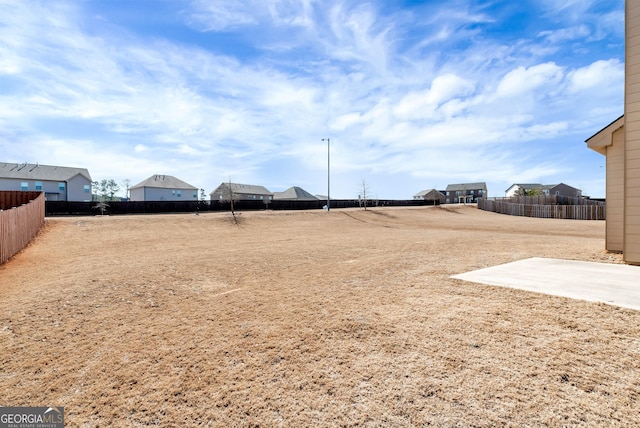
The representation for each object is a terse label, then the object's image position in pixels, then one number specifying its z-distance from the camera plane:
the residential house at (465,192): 85.75
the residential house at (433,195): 84.44
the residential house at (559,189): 68.83
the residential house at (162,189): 53.44
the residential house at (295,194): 77.44
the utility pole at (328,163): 36.53
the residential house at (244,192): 63.50
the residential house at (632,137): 7.20
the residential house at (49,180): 41.78
